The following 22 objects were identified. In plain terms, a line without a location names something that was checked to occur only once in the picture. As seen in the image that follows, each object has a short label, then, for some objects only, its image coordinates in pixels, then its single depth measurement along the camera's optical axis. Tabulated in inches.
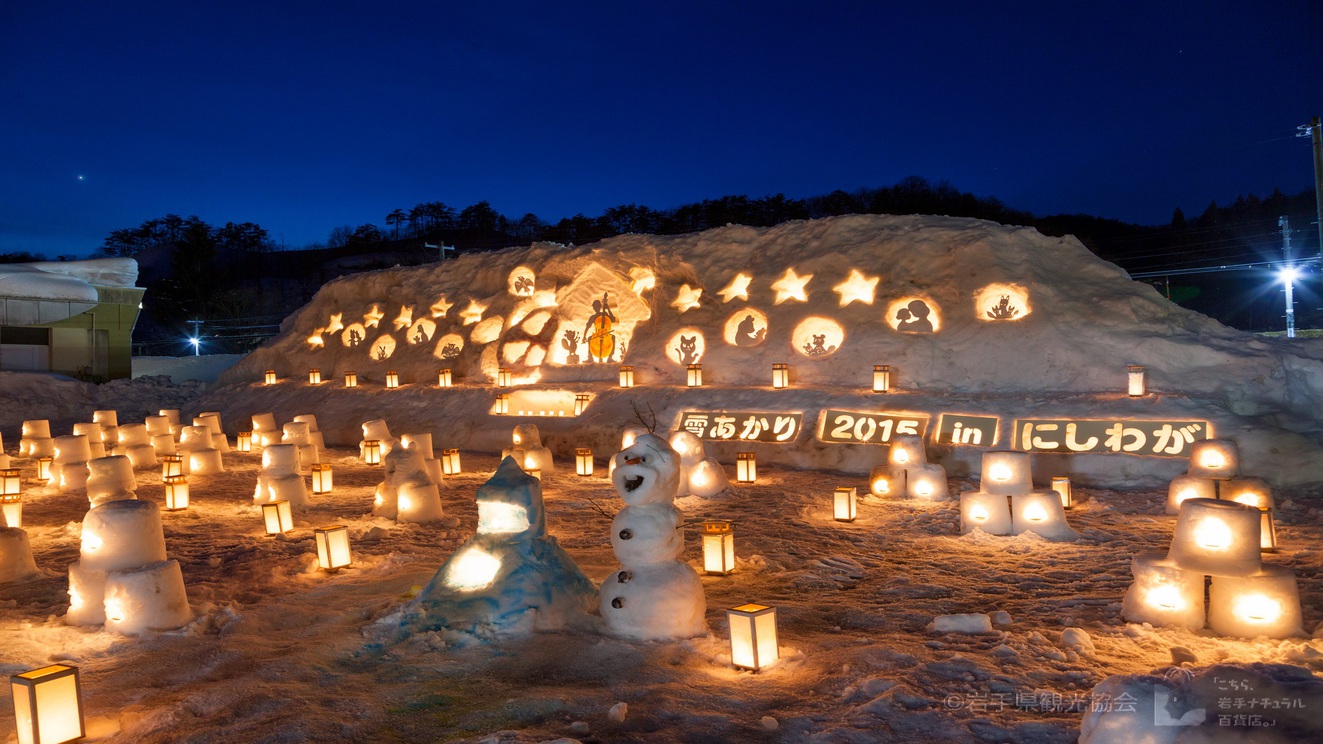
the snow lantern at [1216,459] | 306.3
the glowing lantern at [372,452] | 505.0
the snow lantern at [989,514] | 300.8
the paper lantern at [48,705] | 144.2
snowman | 195.5
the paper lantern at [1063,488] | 346.0
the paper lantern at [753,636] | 175.3
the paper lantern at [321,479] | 410.9
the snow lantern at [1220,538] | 189.9
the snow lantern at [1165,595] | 195.6
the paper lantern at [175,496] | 382.0
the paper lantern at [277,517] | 328.2
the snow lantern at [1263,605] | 187.8
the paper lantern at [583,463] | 463.2
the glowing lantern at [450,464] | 472.4
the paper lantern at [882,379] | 478.6
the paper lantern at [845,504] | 336.2
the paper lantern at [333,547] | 272.1
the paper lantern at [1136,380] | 419.8
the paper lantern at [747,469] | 428.1
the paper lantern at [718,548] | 262.1
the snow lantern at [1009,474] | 300.8
